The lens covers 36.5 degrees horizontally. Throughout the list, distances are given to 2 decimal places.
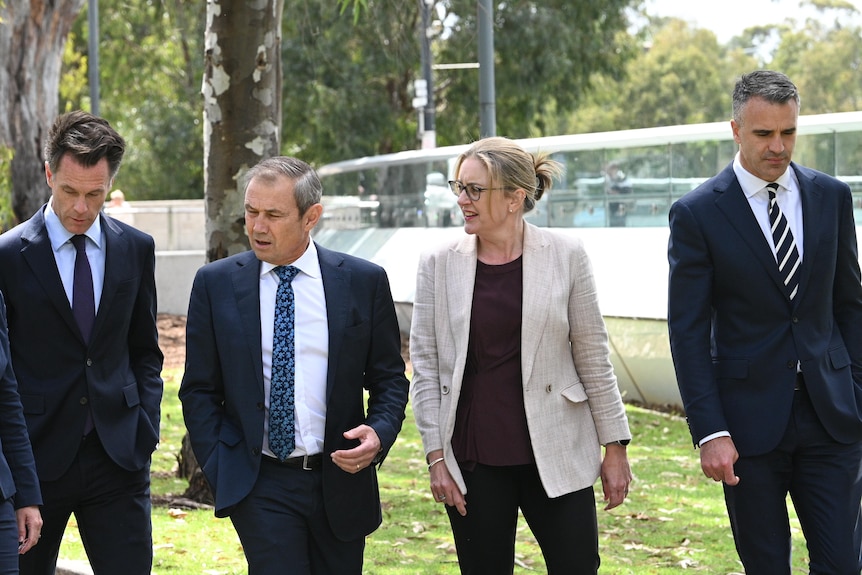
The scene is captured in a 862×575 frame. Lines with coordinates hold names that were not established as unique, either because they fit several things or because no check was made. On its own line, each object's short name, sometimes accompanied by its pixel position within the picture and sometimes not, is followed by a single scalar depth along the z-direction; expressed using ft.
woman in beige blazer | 15.51
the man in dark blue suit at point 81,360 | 15.52
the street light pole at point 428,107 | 82.84
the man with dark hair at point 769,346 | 15.53
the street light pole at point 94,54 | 85.87
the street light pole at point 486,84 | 51.90
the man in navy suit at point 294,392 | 14.56
